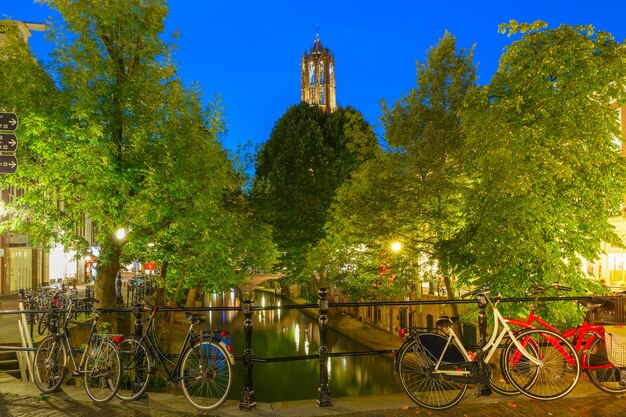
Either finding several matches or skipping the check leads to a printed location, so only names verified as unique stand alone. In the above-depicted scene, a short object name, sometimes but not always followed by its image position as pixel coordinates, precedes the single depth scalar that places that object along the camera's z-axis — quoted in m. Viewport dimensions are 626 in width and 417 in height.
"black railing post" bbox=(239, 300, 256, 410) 6.66
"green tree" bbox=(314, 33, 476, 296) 19.11
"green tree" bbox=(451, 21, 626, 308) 10.11
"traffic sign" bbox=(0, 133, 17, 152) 8.20
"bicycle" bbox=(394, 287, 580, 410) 6.52
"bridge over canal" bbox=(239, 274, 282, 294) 57.47
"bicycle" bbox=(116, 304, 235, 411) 6.71
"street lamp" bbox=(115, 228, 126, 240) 14.63
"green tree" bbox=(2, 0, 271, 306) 13.16
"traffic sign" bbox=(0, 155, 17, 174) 8.02
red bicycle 6.91
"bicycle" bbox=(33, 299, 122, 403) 7.04
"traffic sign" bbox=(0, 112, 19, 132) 8.29
